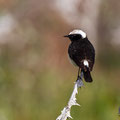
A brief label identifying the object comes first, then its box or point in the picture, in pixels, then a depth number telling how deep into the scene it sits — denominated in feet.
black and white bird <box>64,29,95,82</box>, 39.42
